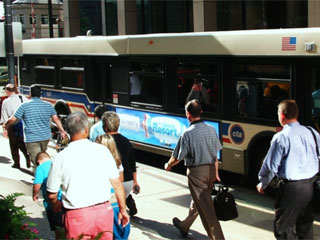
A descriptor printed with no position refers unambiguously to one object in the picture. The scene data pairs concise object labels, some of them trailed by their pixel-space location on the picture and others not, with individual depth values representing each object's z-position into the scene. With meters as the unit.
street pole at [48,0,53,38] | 29.50
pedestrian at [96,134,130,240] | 5.16
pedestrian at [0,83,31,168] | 10.26
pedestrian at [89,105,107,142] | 6.72
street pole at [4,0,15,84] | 10.41
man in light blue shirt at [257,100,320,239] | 5.06
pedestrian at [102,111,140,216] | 5.88
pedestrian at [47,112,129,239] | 4.28
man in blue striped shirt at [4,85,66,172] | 8.71
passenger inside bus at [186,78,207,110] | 9.66
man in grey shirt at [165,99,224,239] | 5.96
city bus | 8.15
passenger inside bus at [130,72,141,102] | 11.43
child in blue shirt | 5.33
